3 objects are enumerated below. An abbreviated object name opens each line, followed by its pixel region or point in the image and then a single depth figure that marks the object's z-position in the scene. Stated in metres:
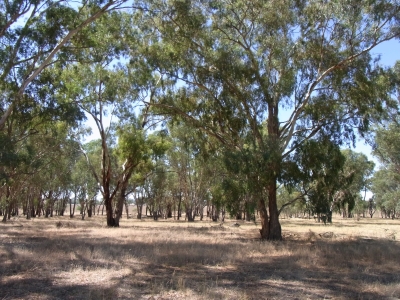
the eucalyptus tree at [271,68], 17.25
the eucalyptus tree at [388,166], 27.45
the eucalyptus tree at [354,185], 19.95
